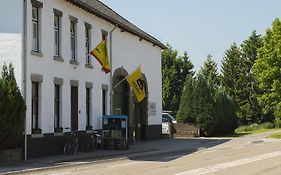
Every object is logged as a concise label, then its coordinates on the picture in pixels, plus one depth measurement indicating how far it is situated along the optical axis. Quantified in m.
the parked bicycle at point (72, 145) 27.48
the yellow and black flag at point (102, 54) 30.42
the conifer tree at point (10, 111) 22.67
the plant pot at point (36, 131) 25.69
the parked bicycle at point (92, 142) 29.95
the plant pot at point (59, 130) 27.98
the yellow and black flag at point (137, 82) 35.06
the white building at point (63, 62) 25.28
